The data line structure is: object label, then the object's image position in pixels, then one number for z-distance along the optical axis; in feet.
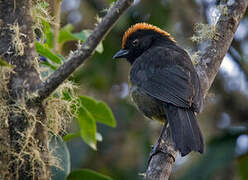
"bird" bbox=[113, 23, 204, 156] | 23.91
